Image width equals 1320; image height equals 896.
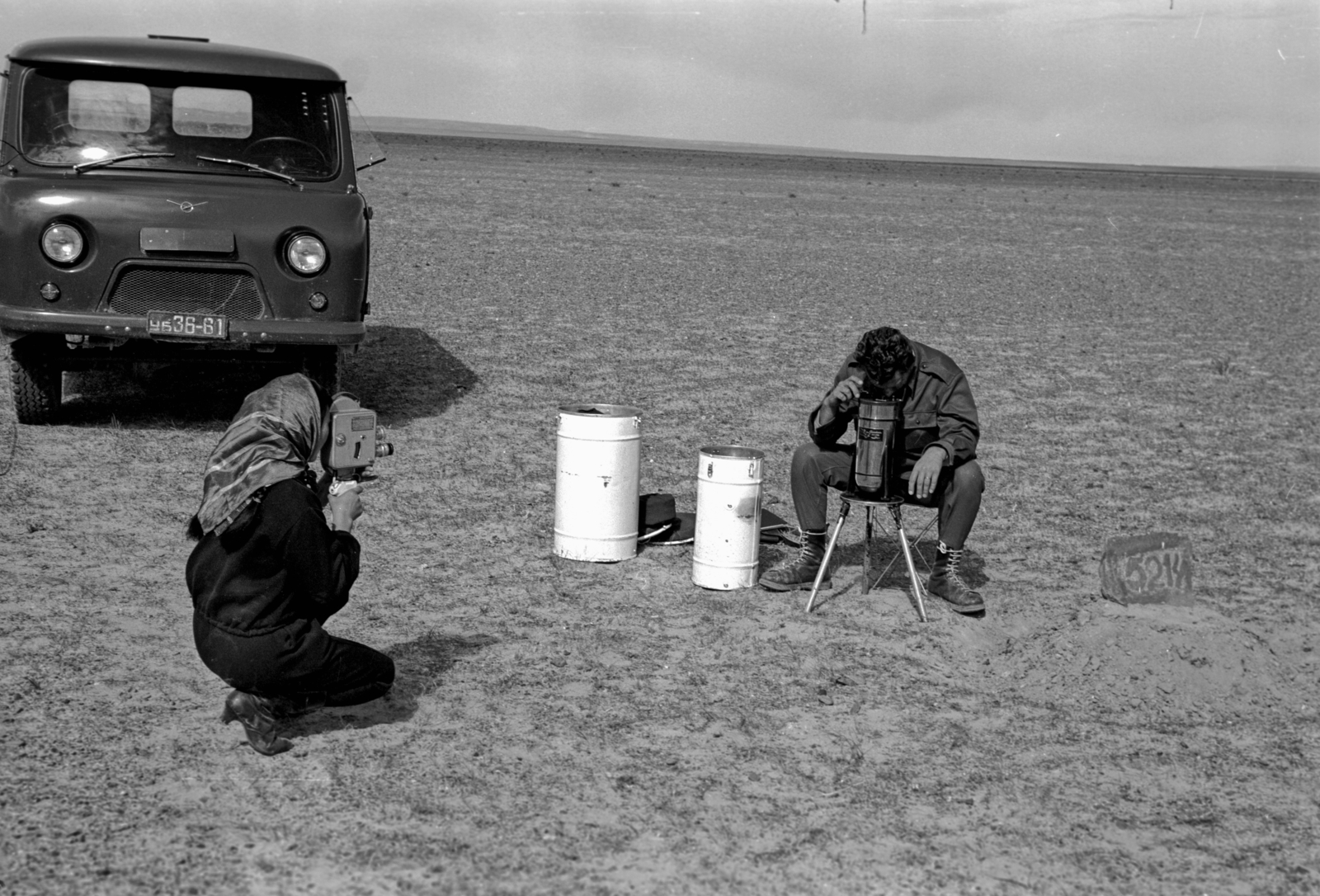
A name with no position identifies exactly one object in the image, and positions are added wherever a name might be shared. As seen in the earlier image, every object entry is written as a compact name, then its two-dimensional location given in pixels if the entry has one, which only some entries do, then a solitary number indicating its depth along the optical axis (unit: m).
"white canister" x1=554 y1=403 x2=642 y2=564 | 6.52
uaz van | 8.10
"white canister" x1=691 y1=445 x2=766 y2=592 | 6.26
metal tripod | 5.86
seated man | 5.92
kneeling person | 4.15
